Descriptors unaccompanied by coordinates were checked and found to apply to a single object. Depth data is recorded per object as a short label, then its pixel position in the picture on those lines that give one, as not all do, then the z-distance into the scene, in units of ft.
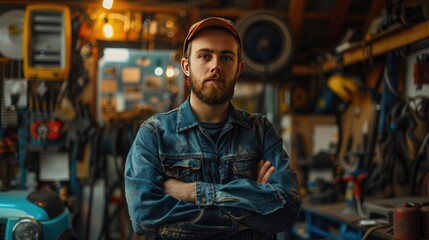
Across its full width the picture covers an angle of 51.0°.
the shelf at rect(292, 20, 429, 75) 10.96
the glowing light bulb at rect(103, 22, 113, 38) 14.78
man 5.99
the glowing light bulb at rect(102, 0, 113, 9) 9.23
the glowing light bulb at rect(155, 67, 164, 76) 16.71
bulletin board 16.66
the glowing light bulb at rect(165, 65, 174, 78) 15.51
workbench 10.00
